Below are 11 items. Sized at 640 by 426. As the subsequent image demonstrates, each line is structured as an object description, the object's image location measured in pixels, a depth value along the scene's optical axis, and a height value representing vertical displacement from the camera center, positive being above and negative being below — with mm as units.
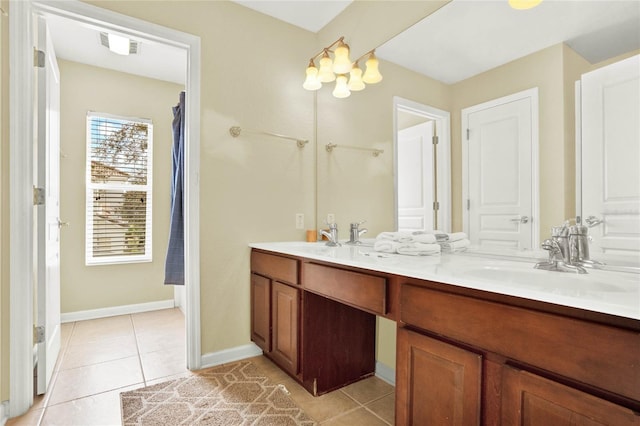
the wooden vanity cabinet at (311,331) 1794 -679
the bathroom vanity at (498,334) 689 -319
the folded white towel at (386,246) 1662 -167
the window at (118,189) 3215 +250
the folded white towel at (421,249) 1530 -165
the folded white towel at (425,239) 1558 -121
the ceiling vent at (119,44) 2640 +1398
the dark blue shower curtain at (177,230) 2688 -133
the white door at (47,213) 1768 +6
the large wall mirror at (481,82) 1164 +580
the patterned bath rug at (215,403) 1571 -980
